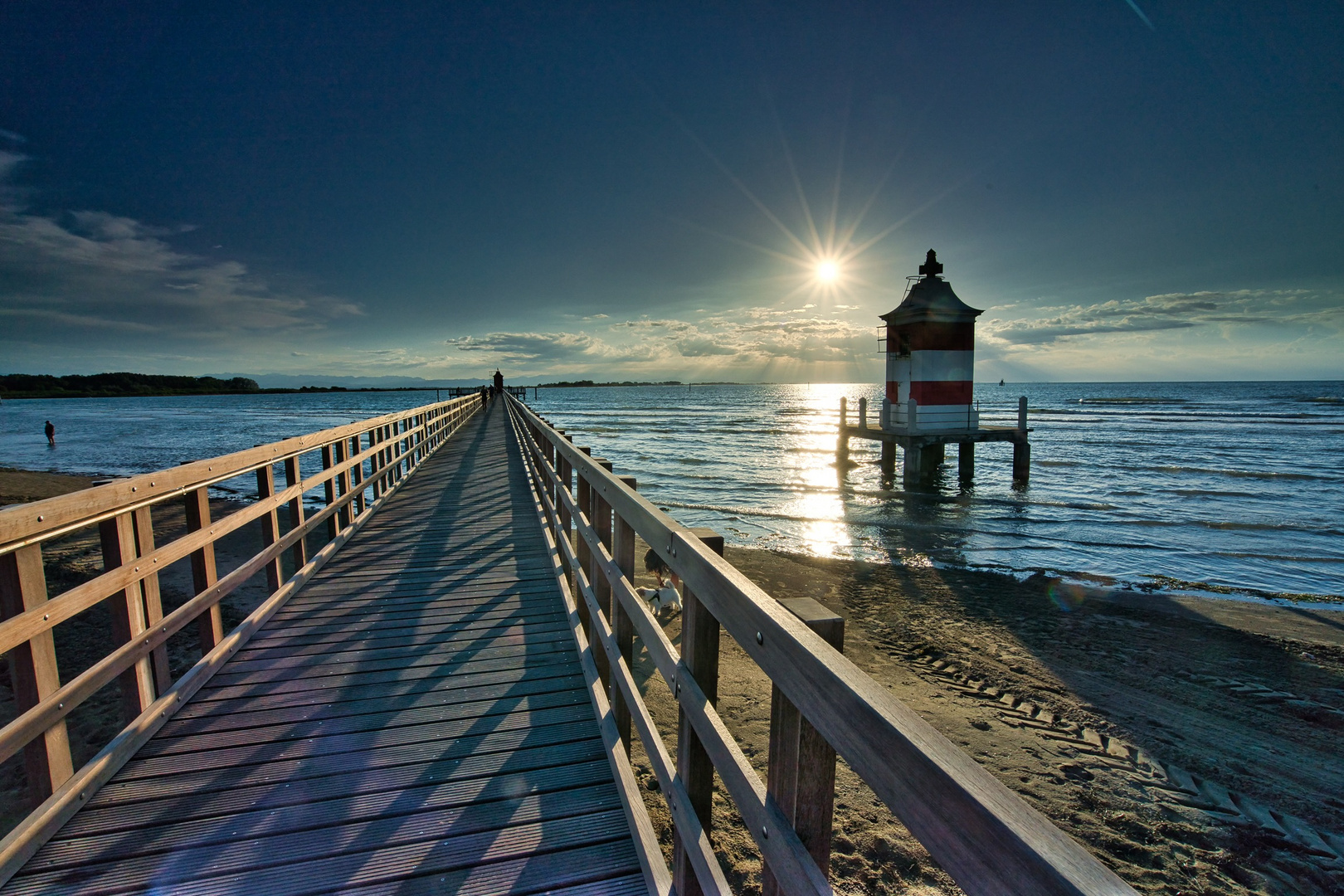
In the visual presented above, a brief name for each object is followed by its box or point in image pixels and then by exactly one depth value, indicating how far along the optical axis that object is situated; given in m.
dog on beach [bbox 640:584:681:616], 6.90
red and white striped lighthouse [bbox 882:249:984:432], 19.44
